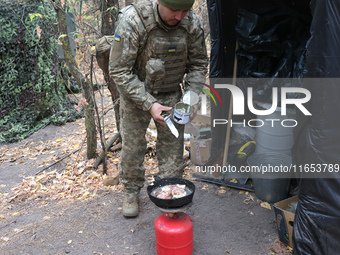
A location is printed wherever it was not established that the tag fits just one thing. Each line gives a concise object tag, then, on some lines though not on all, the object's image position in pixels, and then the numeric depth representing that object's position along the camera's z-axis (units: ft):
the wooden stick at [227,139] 14.08
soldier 9.41
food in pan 8.49
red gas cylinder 8.62
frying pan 8.13
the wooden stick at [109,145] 15.60
